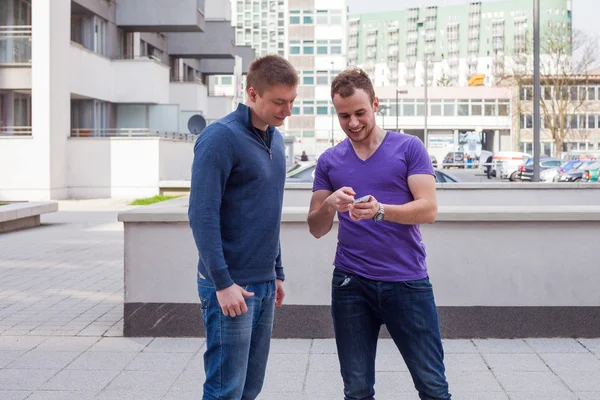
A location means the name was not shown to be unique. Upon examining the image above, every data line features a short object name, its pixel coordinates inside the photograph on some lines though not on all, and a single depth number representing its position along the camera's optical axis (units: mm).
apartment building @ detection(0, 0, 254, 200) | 28750
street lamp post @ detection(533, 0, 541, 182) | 20516
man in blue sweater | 3566
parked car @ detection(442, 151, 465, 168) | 77500
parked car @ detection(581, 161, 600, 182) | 41281
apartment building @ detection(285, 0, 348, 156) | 120000
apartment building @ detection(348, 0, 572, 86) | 156125
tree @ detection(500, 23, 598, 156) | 61812
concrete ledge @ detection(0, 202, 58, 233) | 18172
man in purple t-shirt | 3814
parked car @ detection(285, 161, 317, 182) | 19808
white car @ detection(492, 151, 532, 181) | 51812
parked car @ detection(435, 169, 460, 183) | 17672
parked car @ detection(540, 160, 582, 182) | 44531
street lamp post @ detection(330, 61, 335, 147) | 110388
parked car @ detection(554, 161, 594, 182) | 42359
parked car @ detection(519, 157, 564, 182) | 47562
